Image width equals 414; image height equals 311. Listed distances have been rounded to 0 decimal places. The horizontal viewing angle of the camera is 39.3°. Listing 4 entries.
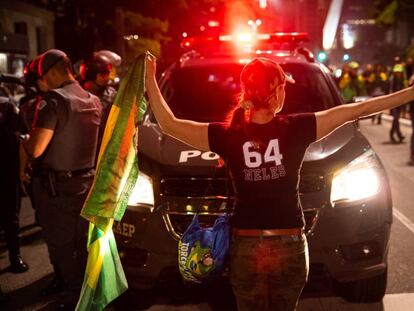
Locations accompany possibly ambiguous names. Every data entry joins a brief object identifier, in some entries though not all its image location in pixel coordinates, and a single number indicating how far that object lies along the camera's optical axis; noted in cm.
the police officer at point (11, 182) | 523
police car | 372
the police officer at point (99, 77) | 583
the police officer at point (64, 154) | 379
